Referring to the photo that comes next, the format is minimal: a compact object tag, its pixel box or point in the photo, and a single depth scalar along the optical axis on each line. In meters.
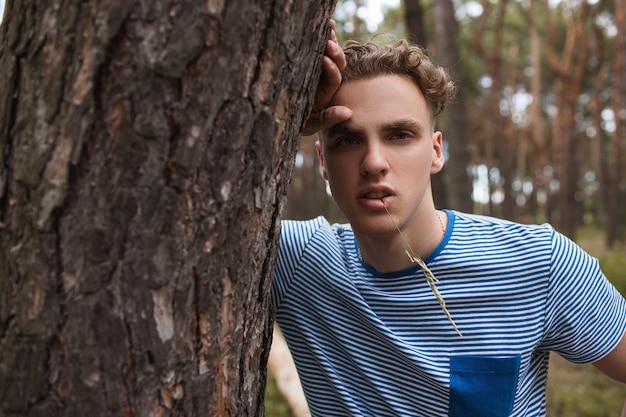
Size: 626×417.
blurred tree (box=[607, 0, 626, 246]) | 14.52
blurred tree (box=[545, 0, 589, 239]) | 14.56
